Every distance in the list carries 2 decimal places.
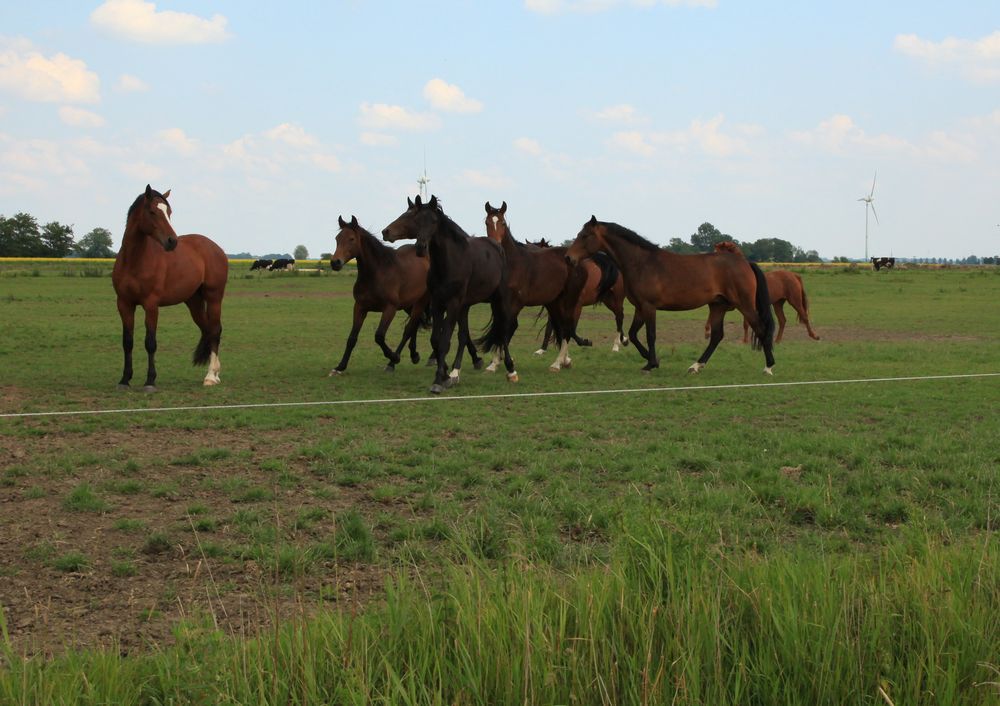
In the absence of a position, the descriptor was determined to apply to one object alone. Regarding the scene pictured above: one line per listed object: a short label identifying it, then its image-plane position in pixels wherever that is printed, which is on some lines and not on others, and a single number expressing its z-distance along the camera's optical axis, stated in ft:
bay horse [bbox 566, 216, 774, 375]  43.86
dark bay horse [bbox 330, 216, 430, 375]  42.14
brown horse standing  34.50
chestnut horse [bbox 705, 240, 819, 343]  64.54
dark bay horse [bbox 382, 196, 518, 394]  37.65
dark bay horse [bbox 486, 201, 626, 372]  44.60
